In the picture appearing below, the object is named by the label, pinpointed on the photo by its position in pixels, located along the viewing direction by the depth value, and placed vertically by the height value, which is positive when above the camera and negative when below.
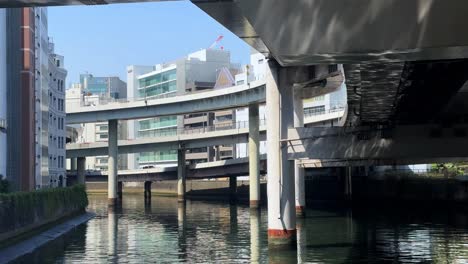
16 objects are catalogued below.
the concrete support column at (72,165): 126.94 +2.49
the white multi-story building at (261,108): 107.22 +12.73
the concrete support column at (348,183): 75.94 -1.17
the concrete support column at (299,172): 53.09 +0.16
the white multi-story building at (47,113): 65.44 +7.75
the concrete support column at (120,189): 110.69 -2.09
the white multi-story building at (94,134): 173.50 +11.92
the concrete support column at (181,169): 93.75 +0.98
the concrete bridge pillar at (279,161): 33.25 +0.69
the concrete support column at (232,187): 96.69 -1.79
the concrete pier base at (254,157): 69.75 +1.90
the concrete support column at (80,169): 105.05 +1.36
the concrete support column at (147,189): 109.59 -2.24
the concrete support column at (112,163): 83.12 +1.81
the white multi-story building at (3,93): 52.62 +6.97
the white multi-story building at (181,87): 153.62 +24.42
